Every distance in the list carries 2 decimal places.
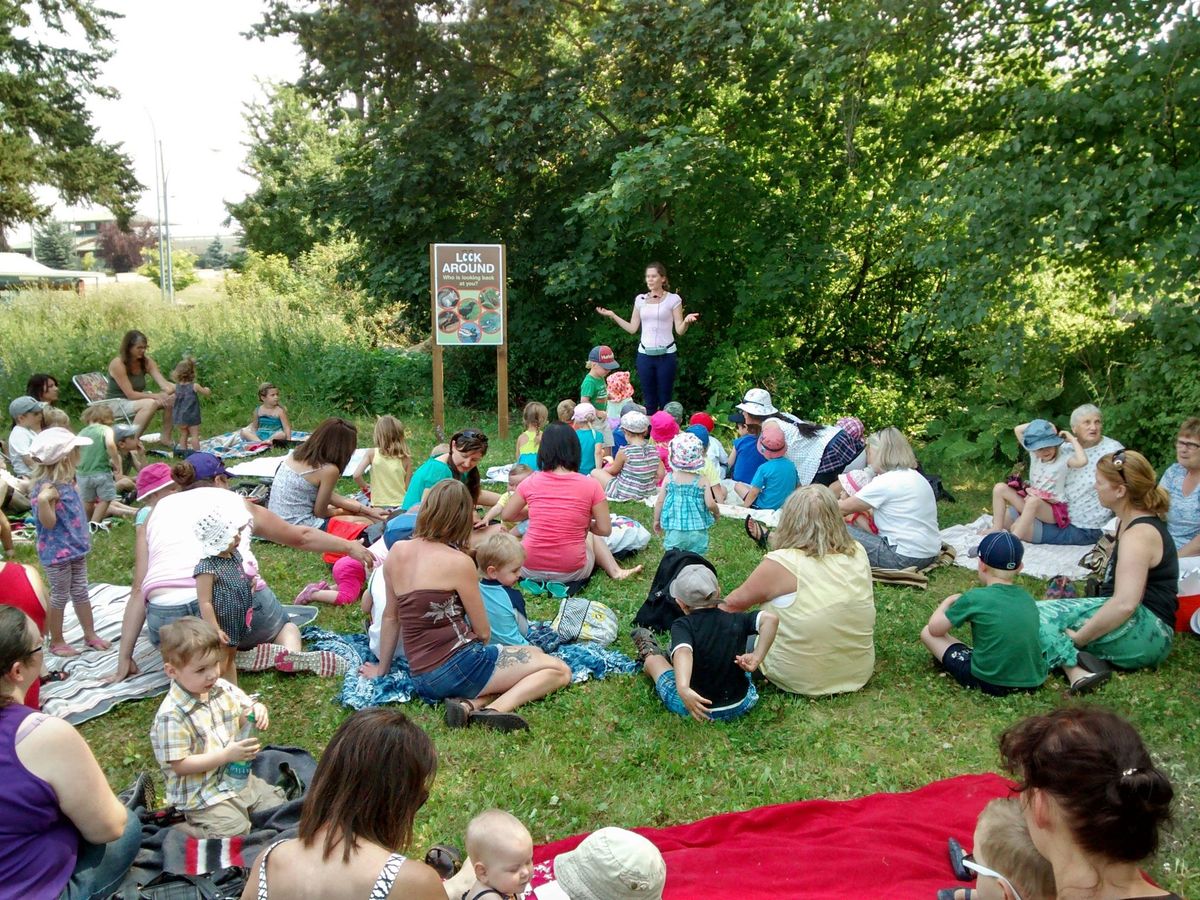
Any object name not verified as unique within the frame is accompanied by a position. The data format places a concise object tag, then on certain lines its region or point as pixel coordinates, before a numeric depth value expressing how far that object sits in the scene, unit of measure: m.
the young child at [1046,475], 7.05
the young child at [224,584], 4.64
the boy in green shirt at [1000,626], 4.74
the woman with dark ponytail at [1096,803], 2.20
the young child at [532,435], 8.64
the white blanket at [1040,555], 6.72
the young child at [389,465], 7.74
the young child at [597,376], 10.62
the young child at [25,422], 7.38
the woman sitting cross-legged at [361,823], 2.24
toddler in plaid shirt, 3.54
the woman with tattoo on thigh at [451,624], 4.54
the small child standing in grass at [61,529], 5.15
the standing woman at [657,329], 10.56
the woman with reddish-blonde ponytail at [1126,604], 4.89
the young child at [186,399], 10.51
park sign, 11.38
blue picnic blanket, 4.83
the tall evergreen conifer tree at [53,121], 19.16
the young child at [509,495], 6.96
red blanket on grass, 3.38
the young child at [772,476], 7.96
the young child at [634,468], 8.09
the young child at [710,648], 4.51
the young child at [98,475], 7.97
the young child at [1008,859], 2.61
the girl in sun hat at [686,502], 6.29
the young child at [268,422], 11.18
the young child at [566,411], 9.23
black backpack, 5.53
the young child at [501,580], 5.08
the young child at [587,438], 9.11
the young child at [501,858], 2.82
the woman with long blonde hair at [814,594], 4.80
